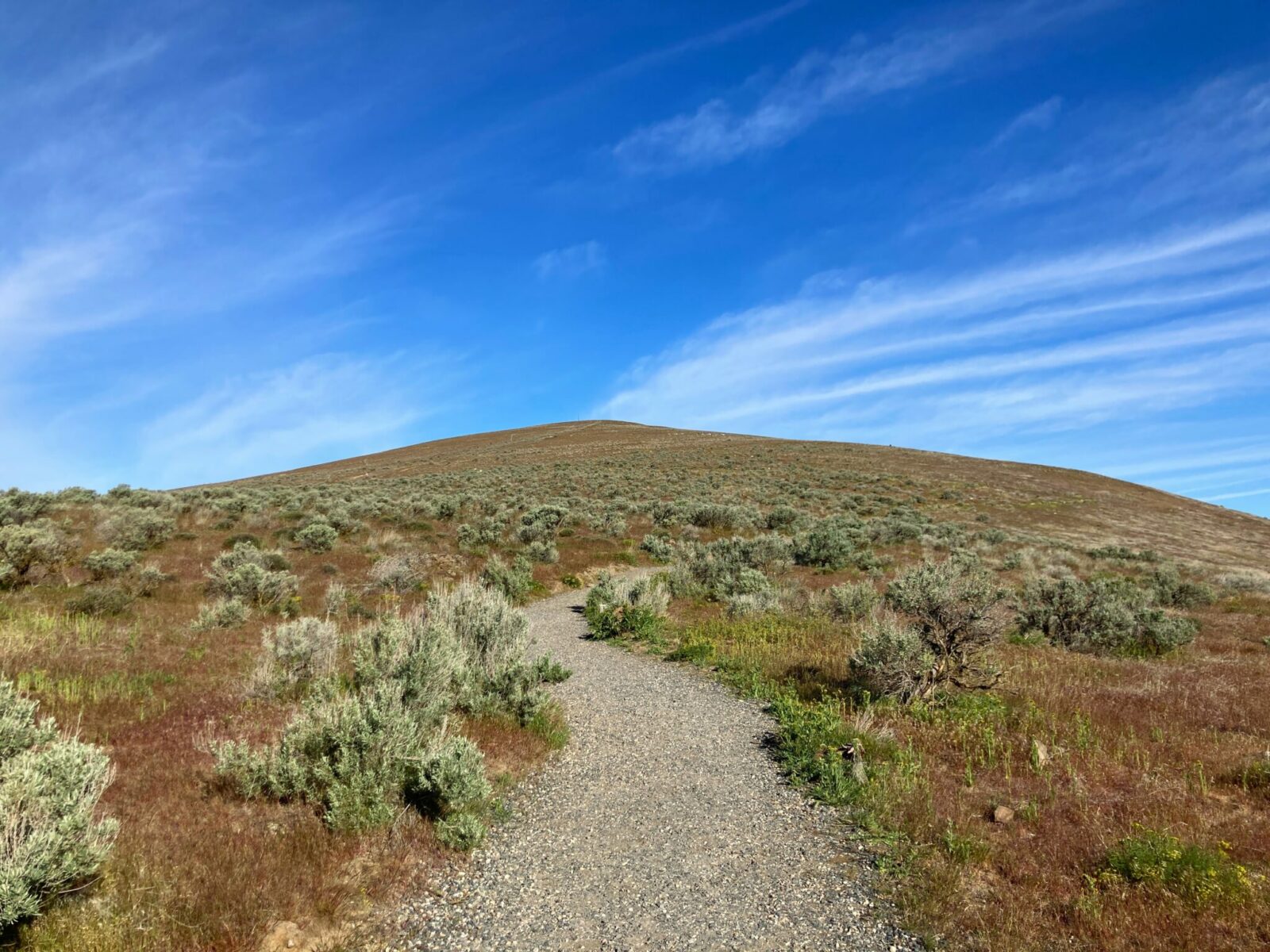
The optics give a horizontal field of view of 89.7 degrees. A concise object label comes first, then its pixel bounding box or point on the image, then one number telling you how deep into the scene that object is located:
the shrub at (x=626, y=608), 15.73
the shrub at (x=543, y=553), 24.67
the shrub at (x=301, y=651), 9.23
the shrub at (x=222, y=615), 12.36
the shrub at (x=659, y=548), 27.62
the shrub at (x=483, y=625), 9.74
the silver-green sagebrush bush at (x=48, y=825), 3.54
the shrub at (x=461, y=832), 5.50
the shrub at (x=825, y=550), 25.31
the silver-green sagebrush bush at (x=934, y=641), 9.40
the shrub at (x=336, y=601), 14.99
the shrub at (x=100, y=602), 12.27
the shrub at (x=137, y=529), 18.61
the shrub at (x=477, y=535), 25.14
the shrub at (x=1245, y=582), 25.05
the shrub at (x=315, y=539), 21.80
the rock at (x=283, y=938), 4.09
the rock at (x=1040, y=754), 7.13
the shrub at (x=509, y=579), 20.08
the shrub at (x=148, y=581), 14.53
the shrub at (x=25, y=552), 13.78
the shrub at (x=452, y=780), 5.79
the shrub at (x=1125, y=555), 32.59
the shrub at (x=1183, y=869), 4.60
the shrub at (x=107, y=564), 14.95
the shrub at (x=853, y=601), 15.99
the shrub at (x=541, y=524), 27.50
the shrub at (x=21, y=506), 19.42
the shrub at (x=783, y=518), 36.44
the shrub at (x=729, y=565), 18.95
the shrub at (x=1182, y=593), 21.21
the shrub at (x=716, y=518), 35.00
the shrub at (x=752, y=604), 16.55
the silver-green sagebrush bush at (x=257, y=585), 14.73
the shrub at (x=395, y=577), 18.16
